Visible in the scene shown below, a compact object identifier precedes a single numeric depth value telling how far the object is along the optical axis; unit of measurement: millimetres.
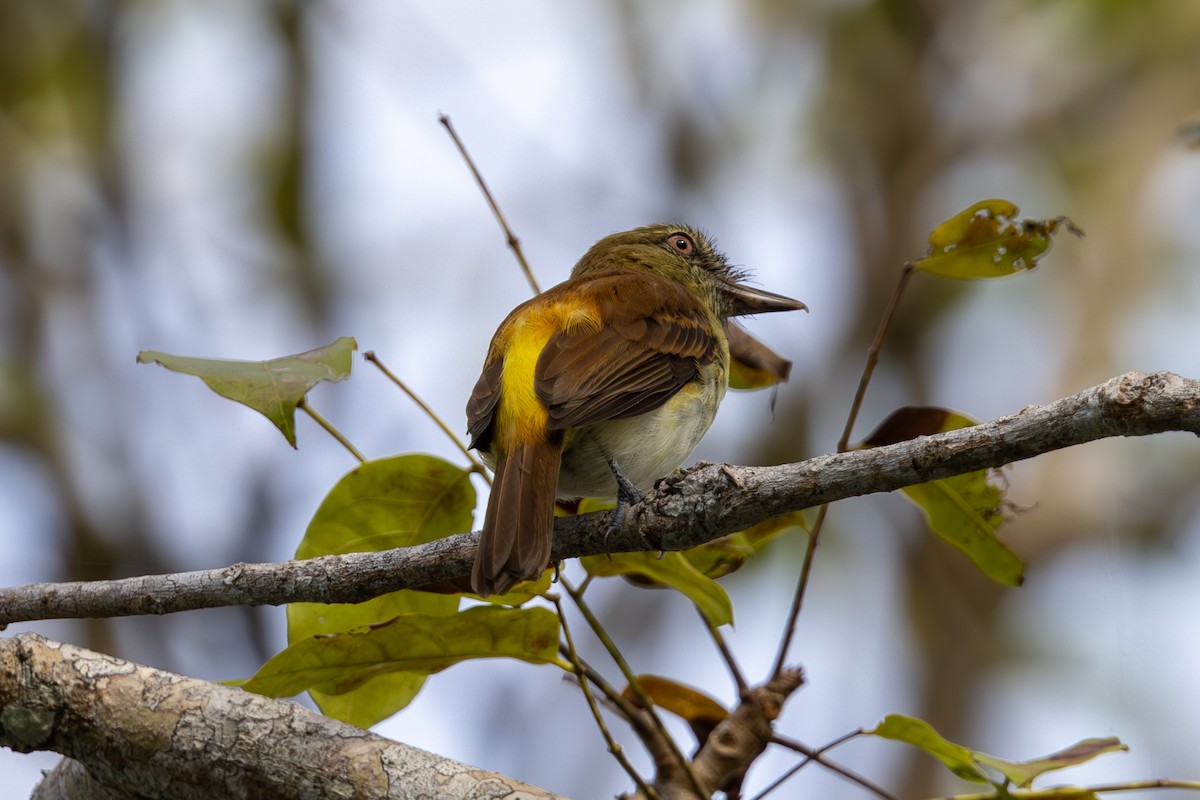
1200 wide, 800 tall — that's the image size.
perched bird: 5699
